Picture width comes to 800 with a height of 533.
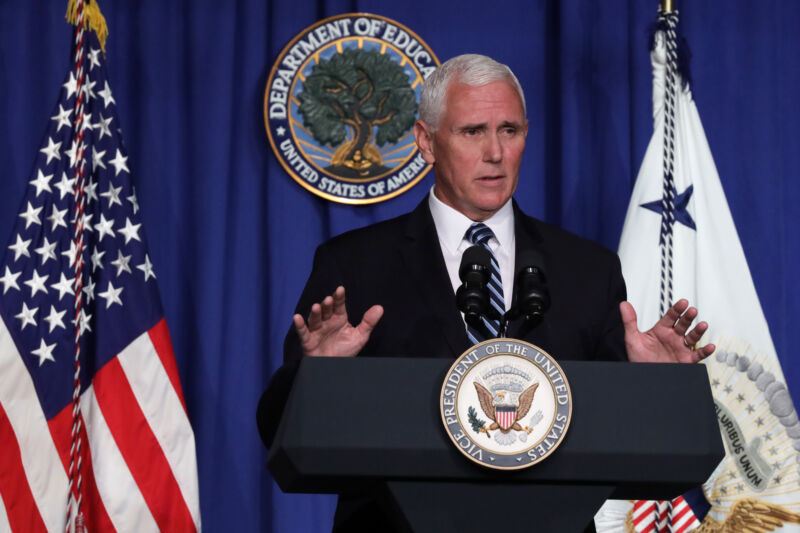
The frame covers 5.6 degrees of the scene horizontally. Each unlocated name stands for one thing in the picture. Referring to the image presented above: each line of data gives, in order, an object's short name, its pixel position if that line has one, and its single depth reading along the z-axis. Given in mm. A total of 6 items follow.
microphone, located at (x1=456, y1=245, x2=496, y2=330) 11876
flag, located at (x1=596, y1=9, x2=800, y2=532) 14706
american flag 14217
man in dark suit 12334
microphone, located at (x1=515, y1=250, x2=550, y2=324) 11892
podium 11800
